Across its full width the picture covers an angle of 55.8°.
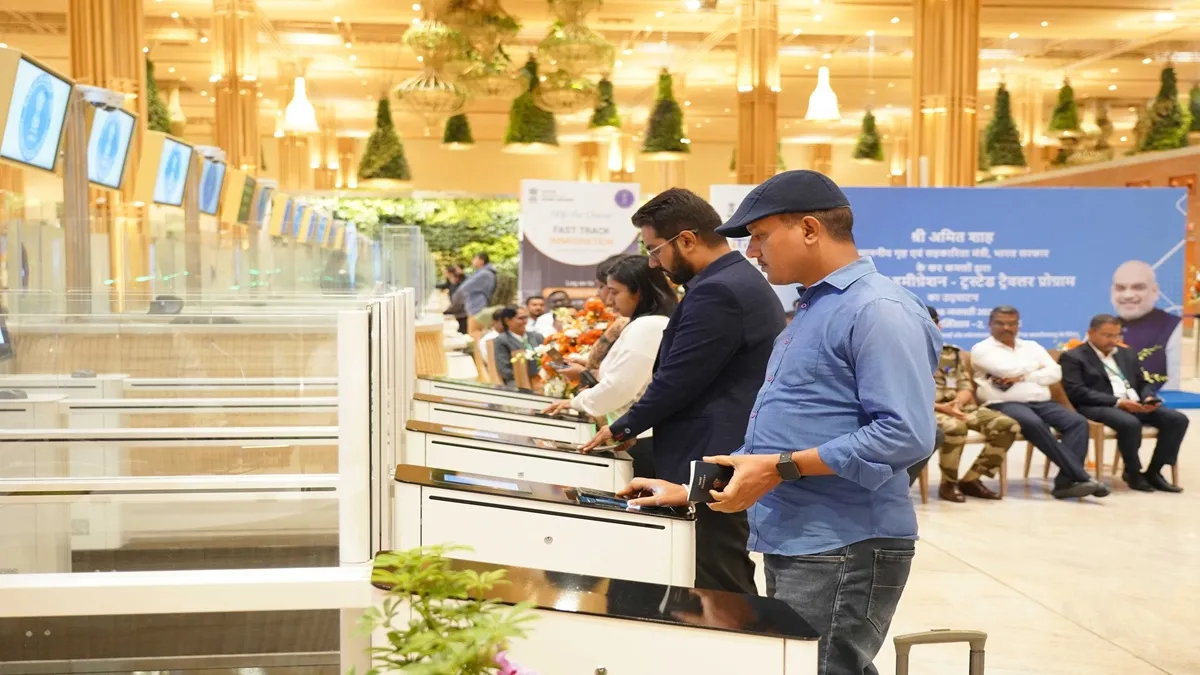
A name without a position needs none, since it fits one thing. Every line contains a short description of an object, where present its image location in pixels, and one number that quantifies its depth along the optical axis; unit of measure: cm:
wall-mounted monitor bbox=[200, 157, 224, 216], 998
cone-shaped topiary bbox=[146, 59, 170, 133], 1455
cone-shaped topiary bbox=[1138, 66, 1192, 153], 1775
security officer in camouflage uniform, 719
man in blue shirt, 196
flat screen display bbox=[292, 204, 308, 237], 1466
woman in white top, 360
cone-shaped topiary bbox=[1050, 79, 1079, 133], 1877
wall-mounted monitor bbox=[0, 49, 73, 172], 579
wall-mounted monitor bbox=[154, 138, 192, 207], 857
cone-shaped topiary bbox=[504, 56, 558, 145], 1395
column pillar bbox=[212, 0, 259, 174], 1644
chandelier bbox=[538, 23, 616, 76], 941
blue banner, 955
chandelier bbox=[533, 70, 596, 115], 1052
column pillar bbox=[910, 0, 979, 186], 1502
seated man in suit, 761
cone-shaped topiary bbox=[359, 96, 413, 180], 1845
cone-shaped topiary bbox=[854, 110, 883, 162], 2180
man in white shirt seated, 748
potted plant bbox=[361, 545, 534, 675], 123
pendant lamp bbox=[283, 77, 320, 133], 1380
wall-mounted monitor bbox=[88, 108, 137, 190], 755
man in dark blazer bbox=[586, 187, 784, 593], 294
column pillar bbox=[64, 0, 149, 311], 1217
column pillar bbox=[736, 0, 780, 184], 1677
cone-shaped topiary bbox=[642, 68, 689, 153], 1642
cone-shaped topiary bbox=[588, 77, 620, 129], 1583
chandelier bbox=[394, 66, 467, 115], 1012
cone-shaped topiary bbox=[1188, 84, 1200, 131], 1814
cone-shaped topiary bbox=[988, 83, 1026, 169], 1792
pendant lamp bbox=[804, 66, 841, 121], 1331
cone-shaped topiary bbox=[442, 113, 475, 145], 1662
